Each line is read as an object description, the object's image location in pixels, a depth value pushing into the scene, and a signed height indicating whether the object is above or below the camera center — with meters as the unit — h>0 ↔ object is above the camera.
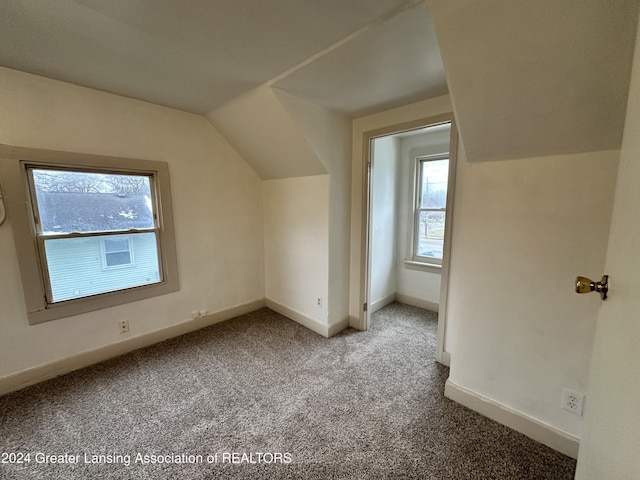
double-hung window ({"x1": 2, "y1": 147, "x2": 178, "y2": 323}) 1.88 -0.23
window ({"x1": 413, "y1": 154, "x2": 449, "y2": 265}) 3.28 -0.09
